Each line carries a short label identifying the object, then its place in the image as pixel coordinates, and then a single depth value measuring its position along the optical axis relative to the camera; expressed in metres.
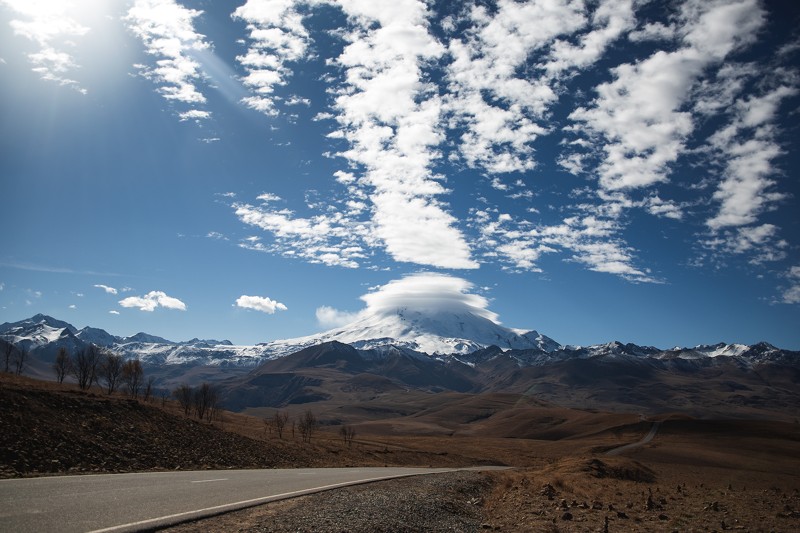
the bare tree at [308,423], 94.57
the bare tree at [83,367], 101.69
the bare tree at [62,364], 124.56
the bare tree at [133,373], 111.75
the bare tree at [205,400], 103.55
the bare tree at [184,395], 102.03
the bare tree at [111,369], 108.74
